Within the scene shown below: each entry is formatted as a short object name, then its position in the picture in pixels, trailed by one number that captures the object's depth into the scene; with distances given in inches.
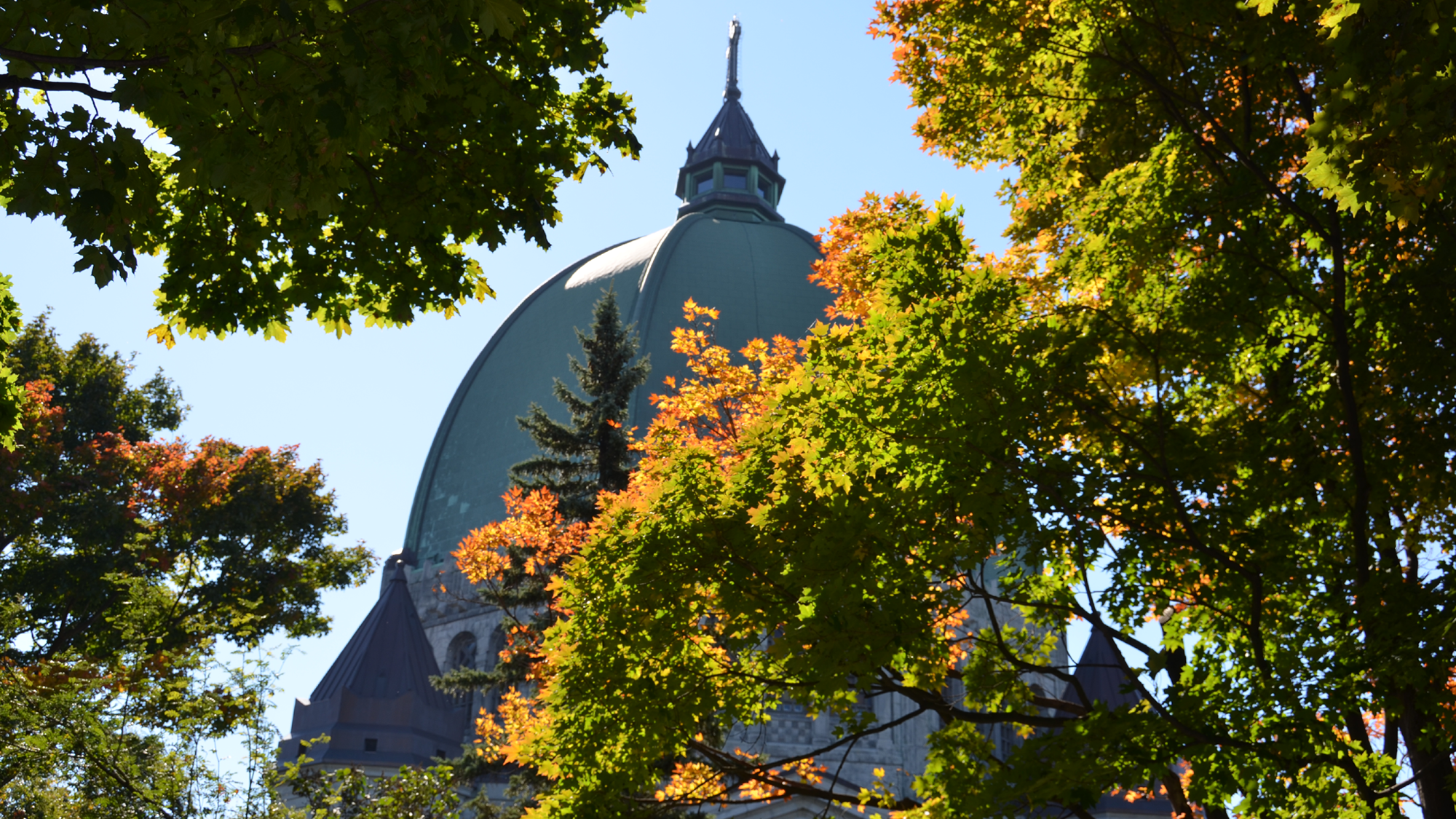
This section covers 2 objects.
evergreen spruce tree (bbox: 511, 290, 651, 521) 1544.0
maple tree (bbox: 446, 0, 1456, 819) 506.6
